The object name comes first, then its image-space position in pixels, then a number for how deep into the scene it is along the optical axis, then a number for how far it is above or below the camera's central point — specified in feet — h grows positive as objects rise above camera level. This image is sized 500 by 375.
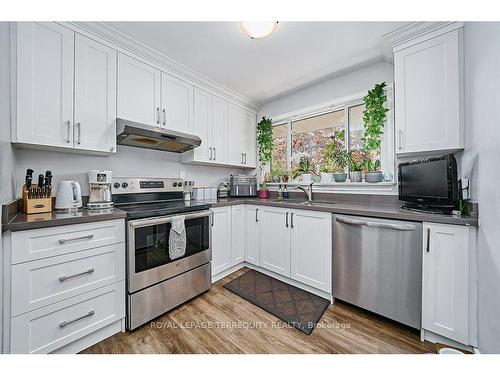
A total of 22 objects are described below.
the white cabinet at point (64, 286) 3.71 -2.03
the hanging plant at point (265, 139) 10.68 +2.57
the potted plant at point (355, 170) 7.76 +0.70
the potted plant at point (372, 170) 7.20 +0.66
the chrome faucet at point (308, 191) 8.33 -0.12
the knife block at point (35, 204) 4.60 -0.39
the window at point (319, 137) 8.11 +2.33
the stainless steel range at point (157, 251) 5.09 -1.77
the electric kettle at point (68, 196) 5.08 -0.21
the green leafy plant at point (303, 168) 9.30 +0.92
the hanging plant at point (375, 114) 7.19 +2.64
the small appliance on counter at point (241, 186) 9.76 +0.10
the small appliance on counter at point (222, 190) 9.61 -0.10
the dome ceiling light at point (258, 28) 4.79 +3.82
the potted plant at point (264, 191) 10.21 -0.15
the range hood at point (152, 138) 5.89 +1.63
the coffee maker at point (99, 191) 5.56 -0.09
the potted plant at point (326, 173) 8.56 +0.62
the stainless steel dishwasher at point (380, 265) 4.86 -2.03
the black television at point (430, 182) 4.59 +0.16
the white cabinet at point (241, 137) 9.68 +2.55
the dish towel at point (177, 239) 5.77 -1.47
